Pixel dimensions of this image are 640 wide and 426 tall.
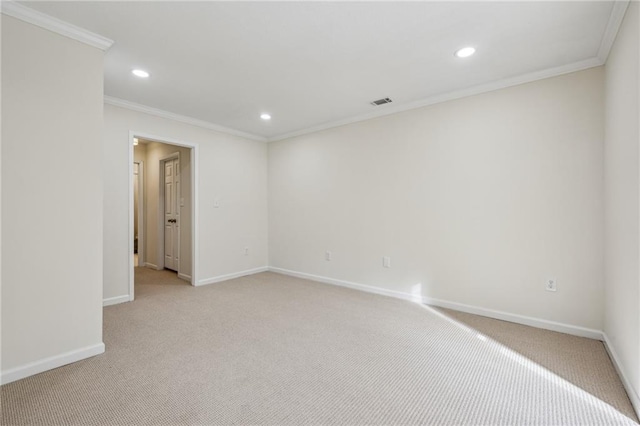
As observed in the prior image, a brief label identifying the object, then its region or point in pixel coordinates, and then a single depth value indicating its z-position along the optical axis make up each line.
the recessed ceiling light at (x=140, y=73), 2.89
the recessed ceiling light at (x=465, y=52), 2.50
